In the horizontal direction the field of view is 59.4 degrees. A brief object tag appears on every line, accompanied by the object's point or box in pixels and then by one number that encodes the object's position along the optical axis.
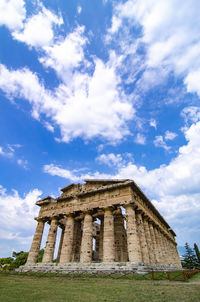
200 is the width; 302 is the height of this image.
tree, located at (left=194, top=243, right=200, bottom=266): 44.66
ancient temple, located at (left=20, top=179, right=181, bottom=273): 16.64
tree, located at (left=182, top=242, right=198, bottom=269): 45.19
